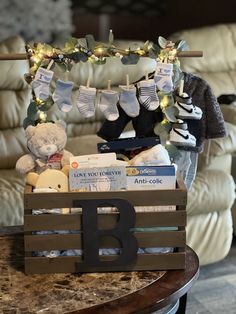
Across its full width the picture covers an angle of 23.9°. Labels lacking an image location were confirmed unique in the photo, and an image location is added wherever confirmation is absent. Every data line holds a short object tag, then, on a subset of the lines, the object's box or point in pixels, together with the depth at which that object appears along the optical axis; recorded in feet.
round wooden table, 3.91
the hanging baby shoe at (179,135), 5.30
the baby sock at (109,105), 4.87
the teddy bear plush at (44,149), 4.89
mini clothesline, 4.71
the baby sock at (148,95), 4.83
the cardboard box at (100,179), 4.38
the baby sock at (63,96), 4.80
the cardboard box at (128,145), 4.80
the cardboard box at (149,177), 4.42
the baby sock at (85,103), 4.83
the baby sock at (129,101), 4.86
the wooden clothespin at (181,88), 5.36
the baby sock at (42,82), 4.71
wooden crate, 4.27
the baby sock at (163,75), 4.70
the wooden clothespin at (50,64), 4.76
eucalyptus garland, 4.74
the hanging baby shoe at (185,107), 5.40
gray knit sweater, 5.90
